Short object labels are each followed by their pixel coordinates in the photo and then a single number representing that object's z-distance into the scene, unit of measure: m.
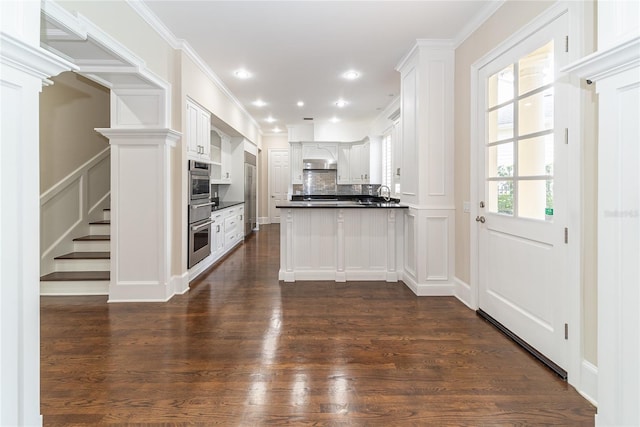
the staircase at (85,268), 3.75
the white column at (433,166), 3.66
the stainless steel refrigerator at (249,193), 7.61
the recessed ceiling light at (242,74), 4.58
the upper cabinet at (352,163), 8.37
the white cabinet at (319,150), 8.55
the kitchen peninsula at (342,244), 4.33
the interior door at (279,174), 10.12
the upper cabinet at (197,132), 4.11
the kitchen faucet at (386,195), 6.50
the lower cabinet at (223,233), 4.92
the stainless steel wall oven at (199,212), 4.14
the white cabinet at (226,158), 7.13
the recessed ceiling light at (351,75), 4.59
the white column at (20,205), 1.16
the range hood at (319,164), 8.57
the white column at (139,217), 3.50
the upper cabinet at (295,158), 8.60
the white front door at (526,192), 2.12
